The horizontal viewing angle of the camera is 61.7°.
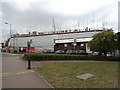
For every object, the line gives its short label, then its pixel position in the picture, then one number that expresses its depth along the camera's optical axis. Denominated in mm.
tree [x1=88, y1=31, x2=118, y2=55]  15125
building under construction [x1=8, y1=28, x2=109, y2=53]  48750
